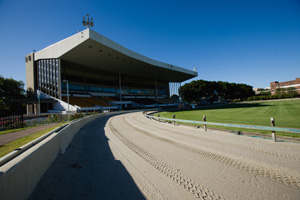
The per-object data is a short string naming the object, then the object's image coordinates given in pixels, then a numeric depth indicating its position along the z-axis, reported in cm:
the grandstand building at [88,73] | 3367
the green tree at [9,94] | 3900
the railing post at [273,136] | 626
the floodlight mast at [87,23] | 3300
